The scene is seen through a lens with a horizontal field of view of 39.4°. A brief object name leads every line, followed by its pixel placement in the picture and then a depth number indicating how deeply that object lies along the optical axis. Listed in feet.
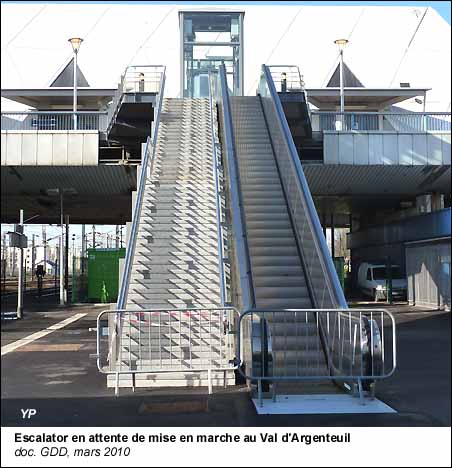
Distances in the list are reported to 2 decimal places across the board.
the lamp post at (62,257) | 70.71
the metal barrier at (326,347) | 21.51
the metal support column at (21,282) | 54.34
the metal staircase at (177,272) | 24.89
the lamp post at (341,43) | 68.08
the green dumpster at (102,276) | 75.77
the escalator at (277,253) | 24.00
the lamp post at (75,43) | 68.30
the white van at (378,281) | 74.79
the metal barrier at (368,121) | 60.70
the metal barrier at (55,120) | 60.85
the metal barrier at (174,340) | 24.35
